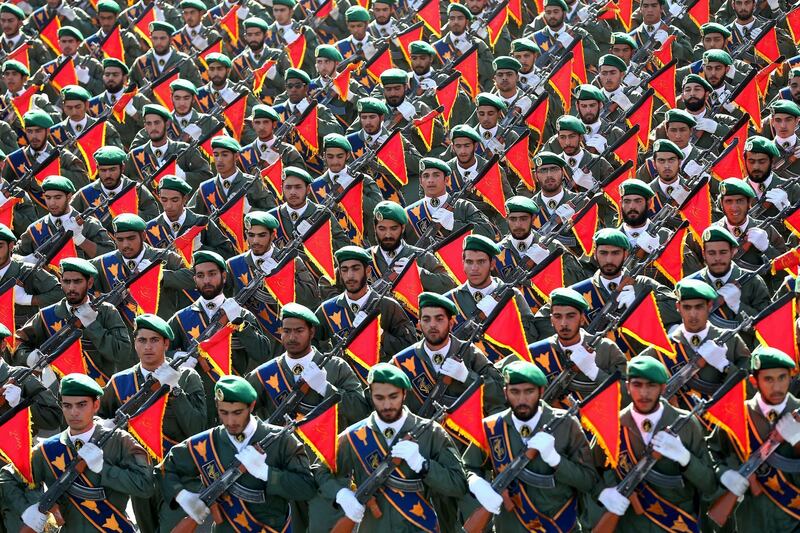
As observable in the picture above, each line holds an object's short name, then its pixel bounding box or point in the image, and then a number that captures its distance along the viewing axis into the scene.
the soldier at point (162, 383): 13.77
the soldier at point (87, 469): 12.41
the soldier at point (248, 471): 12.31
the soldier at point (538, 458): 12.09
